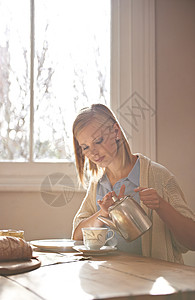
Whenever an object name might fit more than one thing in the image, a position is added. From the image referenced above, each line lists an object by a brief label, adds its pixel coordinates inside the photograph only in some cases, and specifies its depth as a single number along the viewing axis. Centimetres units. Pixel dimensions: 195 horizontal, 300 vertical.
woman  144
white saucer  126
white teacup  129
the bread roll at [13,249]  110
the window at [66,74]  239
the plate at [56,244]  137
